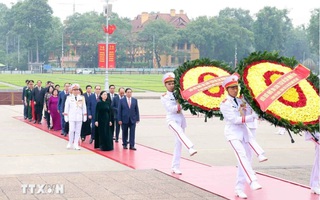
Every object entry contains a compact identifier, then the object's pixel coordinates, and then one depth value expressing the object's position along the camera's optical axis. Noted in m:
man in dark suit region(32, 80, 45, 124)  22.59
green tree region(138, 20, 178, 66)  100.31
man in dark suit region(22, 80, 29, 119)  24.58
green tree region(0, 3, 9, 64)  131.25
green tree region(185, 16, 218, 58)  96.75
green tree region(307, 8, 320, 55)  97.57
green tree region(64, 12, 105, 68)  104.88
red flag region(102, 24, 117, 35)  34.43
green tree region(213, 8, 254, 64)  95.12
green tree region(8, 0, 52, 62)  111.06
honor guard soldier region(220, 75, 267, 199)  9.22
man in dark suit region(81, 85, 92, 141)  17.06
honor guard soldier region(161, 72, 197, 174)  11.30
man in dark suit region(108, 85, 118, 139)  16.88
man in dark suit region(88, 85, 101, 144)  16.77
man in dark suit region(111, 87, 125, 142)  16.27
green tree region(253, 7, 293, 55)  99.25
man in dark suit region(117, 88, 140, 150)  15.45
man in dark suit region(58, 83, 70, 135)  18.22
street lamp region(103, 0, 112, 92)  34.81
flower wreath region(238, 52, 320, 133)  8.94
